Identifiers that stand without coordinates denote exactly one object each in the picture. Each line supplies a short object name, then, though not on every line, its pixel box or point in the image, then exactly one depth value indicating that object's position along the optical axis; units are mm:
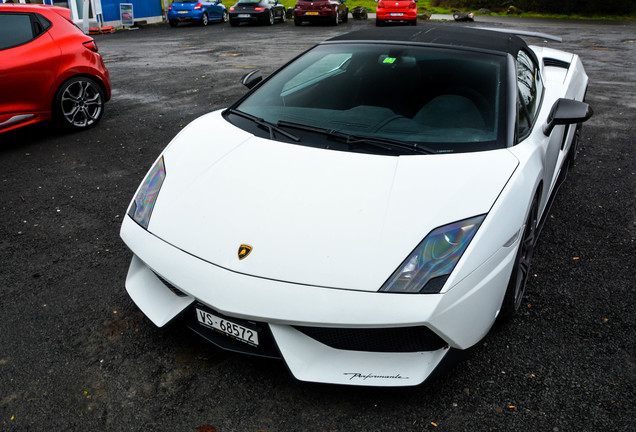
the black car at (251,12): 22938
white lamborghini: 2119
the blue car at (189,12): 23172
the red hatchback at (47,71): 5660
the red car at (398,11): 22212
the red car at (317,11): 22719
